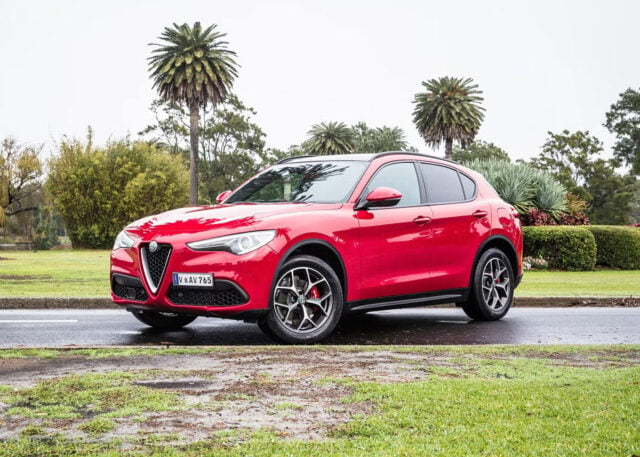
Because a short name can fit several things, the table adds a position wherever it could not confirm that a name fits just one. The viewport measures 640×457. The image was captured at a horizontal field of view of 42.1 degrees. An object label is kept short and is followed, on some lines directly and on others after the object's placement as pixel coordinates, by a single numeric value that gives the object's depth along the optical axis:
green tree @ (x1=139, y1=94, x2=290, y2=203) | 78.06
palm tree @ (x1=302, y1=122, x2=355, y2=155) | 67.88
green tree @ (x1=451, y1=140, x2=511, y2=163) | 85.31
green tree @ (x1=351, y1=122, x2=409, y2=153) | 82.69
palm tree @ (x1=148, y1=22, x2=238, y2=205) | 53.41
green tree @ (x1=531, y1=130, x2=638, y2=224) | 72.75
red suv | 7.12
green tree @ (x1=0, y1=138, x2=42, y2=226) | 58.62
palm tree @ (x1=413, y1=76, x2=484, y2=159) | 55.84
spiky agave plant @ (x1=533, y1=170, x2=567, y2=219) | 26.55
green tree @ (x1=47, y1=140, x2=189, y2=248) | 55.81
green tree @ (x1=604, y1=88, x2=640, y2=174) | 74.00
